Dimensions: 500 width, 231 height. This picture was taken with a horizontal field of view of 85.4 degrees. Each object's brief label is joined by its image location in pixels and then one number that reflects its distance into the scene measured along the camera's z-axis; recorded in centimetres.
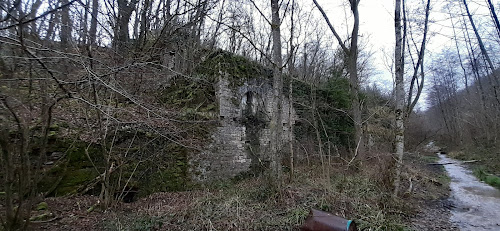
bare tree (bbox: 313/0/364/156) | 1091
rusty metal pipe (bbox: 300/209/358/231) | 397
